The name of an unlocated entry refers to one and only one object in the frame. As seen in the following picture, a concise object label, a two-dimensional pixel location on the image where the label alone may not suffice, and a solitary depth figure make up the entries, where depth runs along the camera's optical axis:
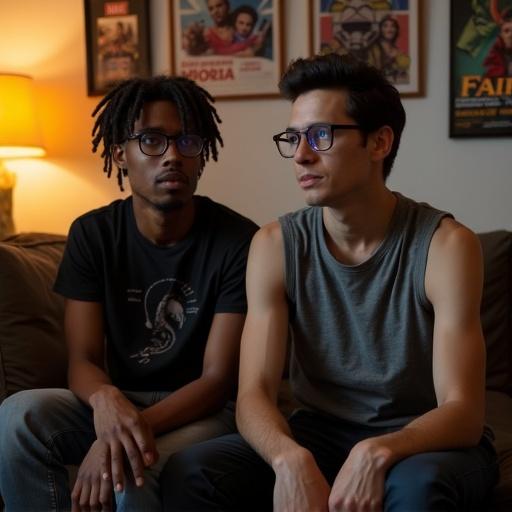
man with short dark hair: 1.39
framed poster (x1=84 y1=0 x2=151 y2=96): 2.66
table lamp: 2.53
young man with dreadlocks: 1.56
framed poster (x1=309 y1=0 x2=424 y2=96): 2.52
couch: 1.81
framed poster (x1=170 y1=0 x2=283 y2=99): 2.59
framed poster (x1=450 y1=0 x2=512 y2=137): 2.48
